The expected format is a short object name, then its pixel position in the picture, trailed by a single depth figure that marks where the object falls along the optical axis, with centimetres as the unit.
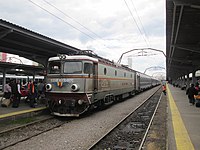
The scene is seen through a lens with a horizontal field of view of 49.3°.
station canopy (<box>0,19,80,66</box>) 1115
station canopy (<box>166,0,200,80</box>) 1188
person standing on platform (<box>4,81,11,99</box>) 1333
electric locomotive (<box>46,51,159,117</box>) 1073
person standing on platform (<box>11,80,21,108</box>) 1246
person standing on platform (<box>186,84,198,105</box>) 1630
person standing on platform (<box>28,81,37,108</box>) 1276
